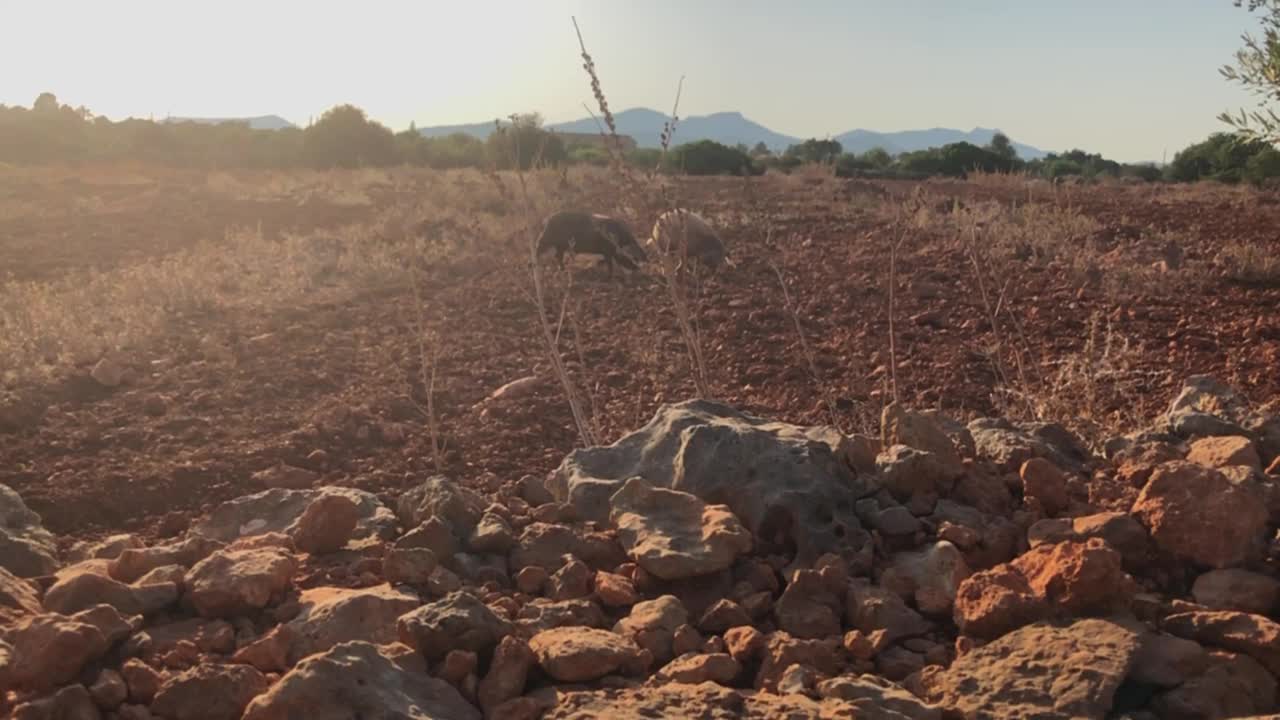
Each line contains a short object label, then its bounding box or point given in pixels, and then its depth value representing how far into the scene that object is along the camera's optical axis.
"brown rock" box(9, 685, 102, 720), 1.91
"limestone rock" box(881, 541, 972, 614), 2.41
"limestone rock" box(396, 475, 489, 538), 2.84
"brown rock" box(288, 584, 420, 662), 2.23
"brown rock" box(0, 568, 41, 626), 2.37
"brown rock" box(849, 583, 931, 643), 2.30
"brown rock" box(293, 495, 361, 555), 2.79
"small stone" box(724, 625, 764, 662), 2.17
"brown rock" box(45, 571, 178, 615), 2.36
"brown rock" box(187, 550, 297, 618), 2.38
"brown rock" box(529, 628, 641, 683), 2.06
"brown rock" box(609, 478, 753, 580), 2.48
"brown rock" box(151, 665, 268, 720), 1.94
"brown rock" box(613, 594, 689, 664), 2.23
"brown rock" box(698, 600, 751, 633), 2.33
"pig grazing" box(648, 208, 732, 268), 10.12
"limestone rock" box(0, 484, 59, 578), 2.89
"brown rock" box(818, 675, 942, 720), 1.92
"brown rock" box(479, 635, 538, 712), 2.02
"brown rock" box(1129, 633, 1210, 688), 2.04
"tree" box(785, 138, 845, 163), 26.61
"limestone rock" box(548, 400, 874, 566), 2.71
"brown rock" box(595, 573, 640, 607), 2.45
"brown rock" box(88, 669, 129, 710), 1.99
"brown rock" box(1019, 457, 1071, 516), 2.80
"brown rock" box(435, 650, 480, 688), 2.05
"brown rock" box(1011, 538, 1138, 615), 2.17
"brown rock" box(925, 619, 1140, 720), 1.94
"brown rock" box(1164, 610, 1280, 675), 2.06
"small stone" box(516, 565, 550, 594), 2.56
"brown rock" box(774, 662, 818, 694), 2.02
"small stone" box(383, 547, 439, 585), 2.54
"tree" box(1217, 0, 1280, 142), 4.72
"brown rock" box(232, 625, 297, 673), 2.16
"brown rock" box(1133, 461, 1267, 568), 2.44
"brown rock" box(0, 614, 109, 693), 2.01
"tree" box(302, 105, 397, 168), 32.06
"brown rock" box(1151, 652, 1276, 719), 1.97
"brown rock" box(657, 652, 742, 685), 2.08
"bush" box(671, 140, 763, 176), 25.53
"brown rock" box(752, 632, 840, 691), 2.10
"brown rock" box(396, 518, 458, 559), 2.68
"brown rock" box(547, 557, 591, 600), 2.50
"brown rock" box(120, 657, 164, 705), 2.03
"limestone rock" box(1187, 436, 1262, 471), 2.79
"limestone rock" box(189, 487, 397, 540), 3.04
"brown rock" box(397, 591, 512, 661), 2.10
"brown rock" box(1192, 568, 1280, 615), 2.33
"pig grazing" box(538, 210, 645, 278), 10.35
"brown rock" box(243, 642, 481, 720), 1.84
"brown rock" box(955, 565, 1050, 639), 2.17
